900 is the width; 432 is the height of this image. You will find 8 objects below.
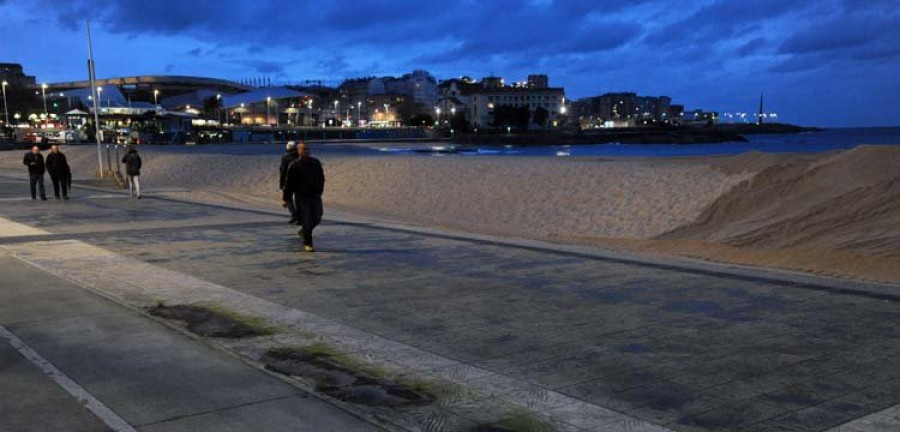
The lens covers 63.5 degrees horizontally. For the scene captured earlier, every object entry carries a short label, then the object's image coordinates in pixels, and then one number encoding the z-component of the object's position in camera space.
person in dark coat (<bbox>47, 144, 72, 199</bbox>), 20.56
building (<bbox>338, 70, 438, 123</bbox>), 191.75
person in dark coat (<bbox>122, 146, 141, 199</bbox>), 20.53
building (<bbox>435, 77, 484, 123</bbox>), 183.50
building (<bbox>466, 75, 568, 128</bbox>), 181.38
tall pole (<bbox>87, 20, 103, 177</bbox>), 28.71
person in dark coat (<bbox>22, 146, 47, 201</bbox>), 20.22
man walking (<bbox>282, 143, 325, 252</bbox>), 10.87
